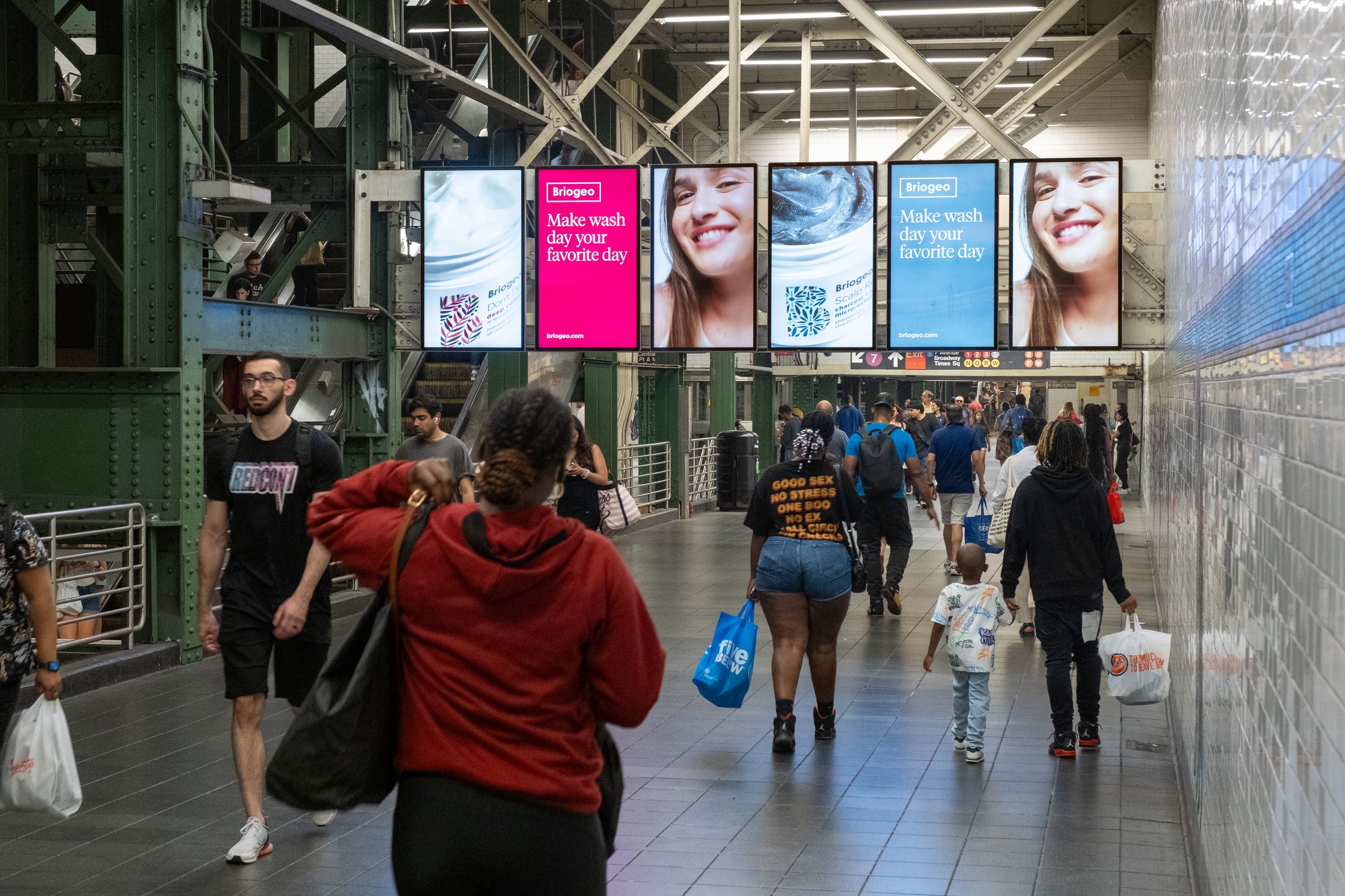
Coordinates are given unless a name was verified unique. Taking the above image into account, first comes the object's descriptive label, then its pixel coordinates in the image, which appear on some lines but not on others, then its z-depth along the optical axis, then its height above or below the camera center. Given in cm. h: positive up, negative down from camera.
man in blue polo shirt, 1406 -41
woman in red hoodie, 265 -47
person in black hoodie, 723 -63
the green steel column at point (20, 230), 1193 +168
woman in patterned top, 455 -55
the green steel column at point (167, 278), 1013 +102
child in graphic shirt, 716 -105
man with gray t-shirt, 828 -9
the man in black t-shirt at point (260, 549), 566 -48
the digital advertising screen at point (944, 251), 1270 +150
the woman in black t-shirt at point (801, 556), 741 -67
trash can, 2484 -72
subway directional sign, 3053 +136
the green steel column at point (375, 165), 1298 +231
